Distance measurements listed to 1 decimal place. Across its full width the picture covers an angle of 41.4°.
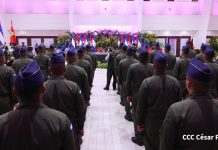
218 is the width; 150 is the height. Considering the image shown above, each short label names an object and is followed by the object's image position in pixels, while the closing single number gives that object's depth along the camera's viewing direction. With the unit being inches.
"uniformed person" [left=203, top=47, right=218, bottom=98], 227.1
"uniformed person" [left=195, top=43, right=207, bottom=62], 300.0
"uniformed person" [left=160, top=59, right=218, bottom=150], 97.9
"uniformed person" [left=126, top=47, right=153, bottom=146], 229.8
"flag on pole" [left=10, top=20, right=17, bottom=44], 830.5
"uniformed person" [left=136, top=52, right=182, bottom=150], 160.2
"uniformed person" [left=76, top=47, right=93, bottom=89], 281.6
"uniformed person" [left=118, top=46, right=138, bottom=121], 293.7
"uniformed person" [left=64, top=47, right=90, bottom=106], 195.8
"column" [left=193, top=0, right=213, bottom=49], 1003.9
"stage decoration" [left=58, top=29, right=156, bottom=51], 793.6
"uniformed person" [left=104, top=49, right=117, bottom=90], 429.4
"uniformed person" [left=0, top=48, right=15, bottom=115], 198.2
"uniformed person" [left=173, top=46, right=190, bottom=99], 262.2
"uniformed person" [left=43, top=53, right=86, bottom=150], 148.1
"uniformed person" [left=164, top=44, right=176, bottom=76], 343.6
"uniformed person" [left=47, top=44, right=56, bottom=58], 366.5
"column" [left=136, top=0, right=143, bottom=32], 983.0
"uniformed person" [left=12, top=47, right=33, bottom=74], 286.8
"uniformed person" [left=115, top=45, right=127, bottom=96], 359.6
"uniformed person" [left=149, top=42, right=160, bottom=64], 366.6
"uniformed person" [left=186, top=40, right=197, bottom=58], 362.8
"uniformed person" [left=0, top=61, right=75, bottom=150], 81.8
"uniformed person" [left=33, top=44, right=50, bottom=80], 340.2
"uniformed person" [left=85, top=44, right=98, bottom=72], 402.3
